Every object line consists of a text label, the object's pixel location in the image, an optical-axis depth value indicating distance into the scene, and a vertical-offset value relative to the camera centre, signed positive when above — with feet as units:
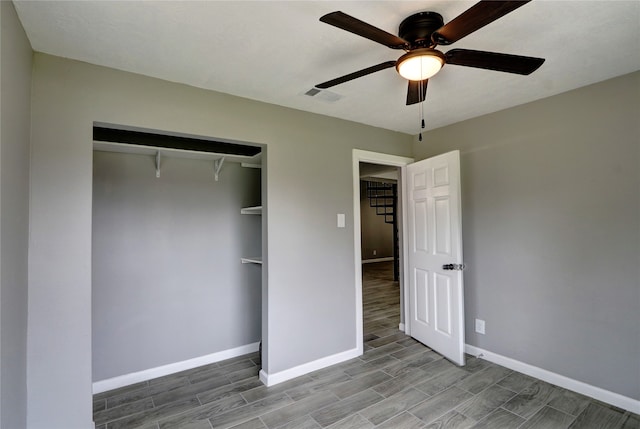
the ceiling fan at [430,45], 4.13 +2.61
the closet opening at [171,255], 8.59 -0.96
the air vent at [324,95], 8.16 +3.41
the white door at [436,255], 9.62 -1.17
